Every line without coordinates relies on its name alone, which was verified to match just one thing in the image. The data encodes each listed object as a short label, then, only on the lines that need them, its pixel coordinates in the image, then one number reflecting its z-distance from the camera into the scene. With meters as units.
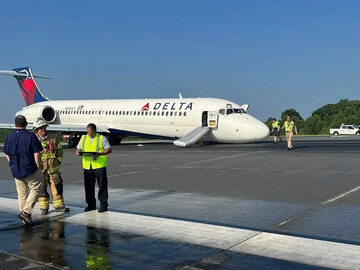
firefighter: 7.33
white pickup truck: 54.16
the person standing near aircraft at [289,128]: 20.41
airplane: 24.33
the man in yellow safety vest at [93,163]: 7.36
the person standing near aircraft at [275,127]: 27.53
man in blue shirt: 6.64
